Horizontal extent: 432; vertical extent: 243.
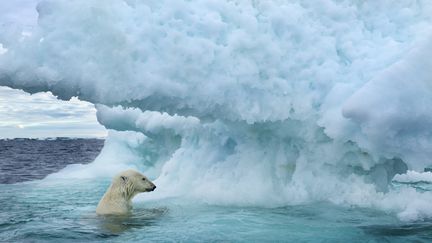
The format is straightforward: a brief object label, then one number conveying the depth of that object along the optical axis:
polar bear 9.03
